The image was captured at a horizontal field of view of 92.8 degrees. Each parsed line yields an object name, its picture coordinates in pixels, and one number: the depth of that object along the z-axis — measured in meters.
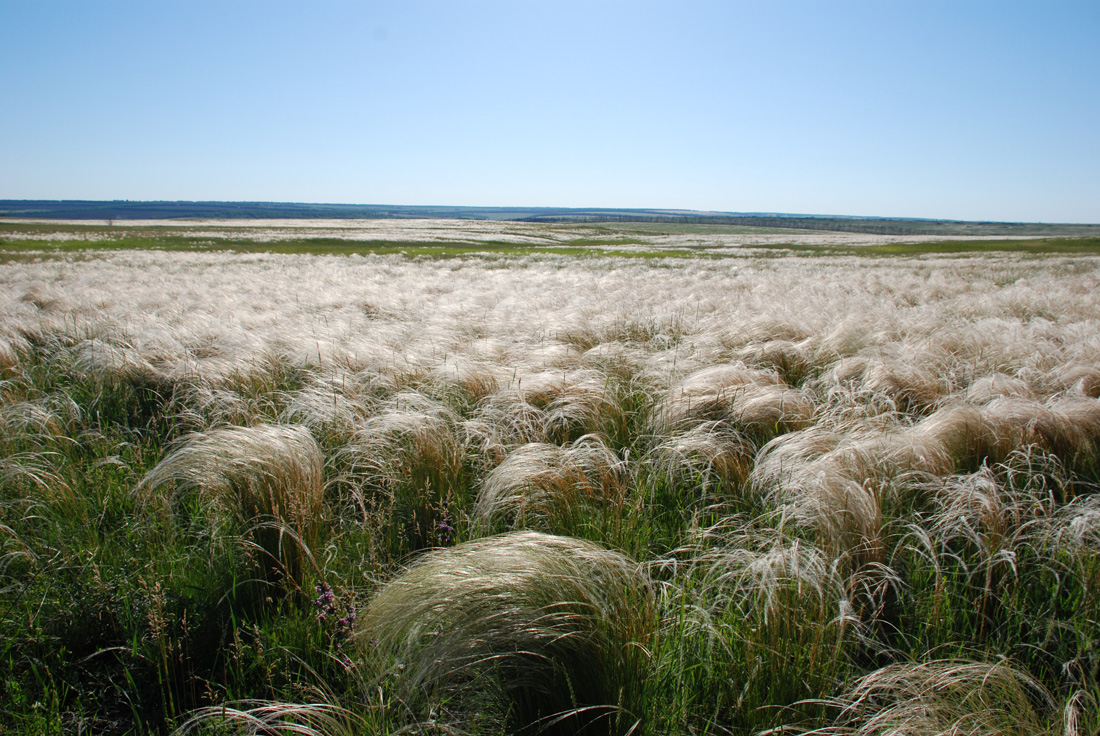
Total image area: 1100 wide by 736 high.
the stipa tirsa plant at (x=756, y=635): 1.60
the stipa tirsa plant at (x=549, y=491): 2.61
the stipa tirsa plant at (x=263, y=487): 2.28
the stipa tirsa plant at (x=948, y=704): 1.39
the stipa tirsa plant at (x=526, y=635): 1.59
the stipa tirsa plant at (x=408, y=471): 2.67
